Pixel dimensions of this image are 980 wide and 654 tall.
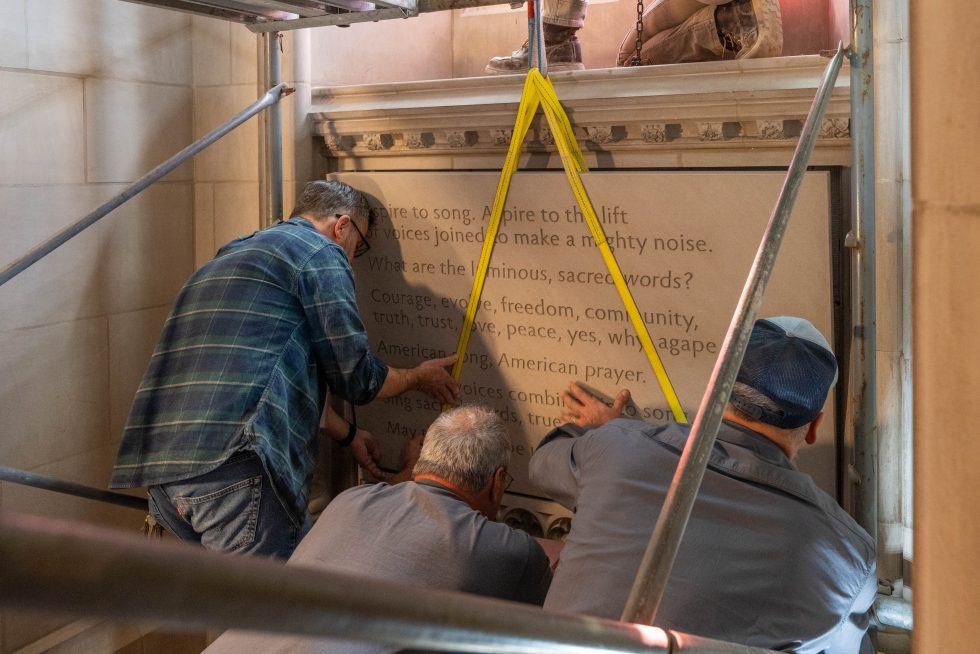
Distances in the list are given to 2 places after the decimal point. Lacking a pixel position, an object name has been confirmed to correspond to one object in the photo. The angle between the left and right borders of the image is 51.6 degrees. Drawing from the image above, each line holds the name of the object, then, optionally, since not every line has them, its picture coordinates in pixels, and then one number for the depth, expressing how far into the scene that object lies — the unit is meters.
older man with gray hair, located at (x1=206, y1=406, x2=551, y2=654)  2.05
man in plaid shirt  2.76
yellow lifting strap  2.79
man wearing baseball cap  1.78
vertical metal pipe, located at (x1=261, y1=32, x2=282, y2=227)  3.33
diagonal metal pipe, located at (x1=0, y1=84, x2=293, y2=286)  2.75
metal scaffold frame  0.50
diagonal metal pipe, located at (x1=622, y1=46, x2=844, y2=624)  1.40
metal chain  3.11
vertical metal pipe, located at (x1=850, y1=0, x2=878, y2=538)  2.26
